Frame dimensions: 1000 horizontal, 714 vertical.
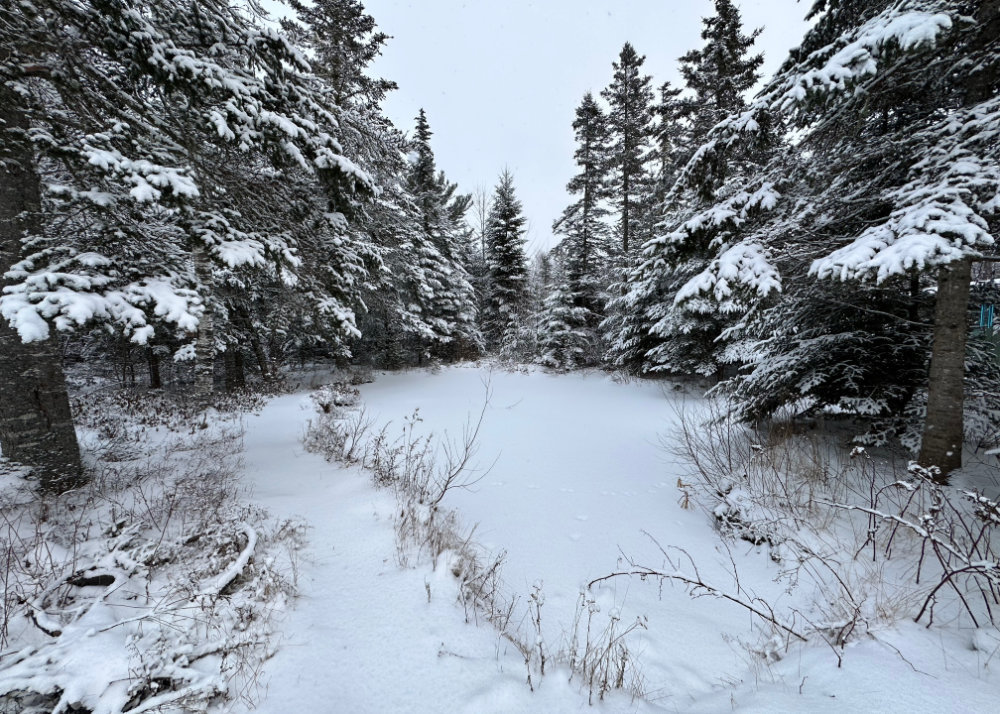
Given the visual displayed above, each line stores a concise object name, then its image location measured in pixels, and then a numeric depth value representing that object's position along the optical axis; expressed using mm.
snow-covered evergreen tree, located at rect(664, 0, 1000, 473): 3363
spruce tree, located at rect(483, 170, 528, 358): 20422
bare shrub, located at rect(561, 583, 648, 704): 2211
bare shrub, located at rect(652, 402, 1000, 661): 2547
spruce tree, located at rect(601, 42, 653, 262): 17219
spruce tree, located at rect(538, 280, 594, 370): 17344
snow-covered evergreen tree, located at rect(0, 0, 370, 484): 3501
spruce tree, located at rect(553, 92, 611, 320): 17453
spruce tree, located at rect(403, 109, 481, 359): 17469
